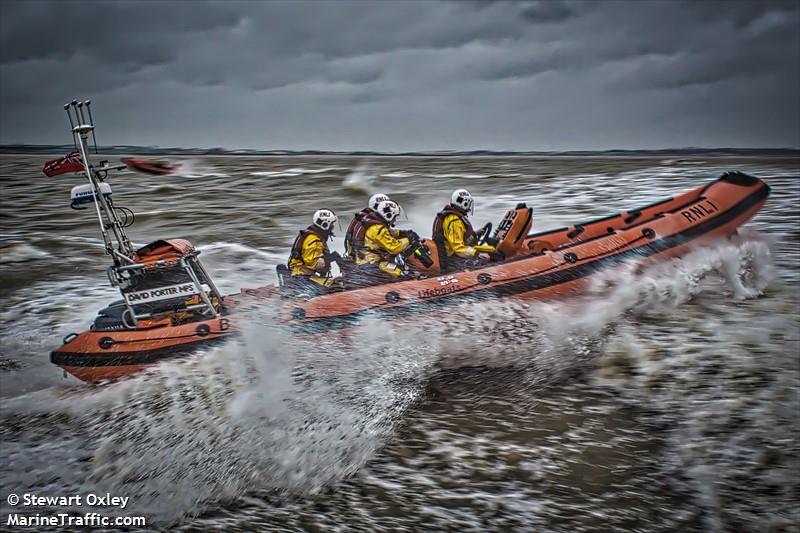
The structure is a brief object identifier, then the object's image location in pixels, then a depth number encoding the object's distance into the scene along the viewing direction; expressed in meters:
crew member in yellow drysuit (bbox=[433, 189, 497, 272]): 6.46
